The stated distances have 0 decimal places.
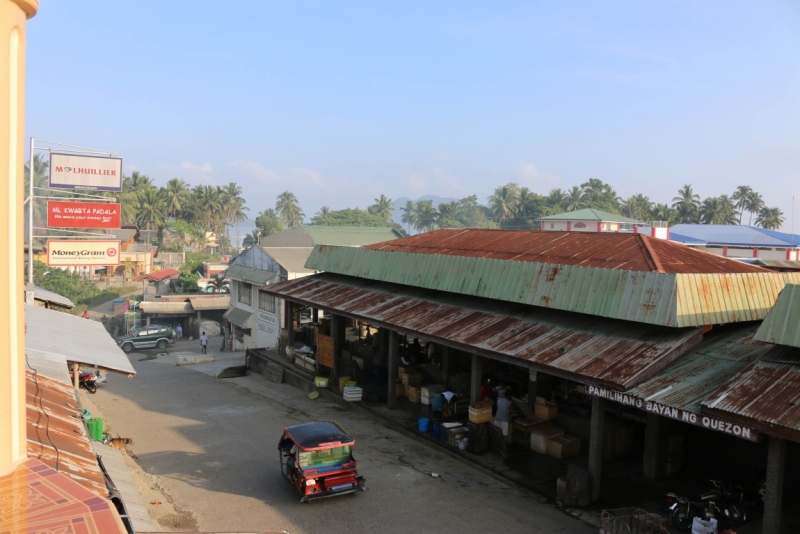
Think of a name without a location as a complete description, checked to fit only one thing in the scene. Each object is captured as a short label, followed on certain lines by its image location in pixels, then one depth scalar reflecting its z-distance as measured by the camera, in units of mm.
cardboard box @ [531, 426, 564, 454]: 15547
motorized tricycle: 12875
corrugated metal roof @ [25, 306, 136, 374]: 13961
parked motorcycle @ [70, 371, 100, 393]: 24056
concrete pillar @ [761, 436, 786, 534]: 9484
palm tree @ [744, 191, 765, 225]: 96750
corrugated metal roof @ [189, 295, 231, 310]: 46656
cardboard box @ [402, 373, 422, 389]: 20781
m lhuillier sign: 24375
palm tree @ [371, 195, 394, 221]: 141125
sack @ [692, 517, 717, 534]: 10047
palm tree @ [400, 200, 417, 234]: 148375
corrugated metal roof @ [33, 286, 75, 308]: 23803
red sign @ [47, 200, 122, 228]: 23750
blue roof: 56625
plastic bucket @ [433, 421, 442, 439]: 16844
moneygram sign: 23828
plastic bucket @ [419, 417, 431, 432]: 17375
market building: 11656
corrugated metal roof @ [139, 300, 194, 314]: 45031
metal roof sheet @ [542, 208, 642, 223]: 61800
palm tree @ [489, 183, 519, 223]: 117456
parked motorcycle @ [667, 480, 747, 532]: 11031
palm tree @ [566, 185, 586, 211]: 110312
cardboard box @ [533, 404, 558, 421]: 16484
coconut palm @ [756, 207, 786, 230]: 94688
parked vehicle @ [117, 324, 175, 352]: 40531
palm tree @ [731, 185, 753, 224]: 96688
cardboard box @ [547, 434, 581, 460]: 15172
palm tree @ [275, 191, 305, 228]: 144000
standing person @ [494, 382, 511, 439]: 15750
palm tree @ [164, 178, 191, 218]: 95781
